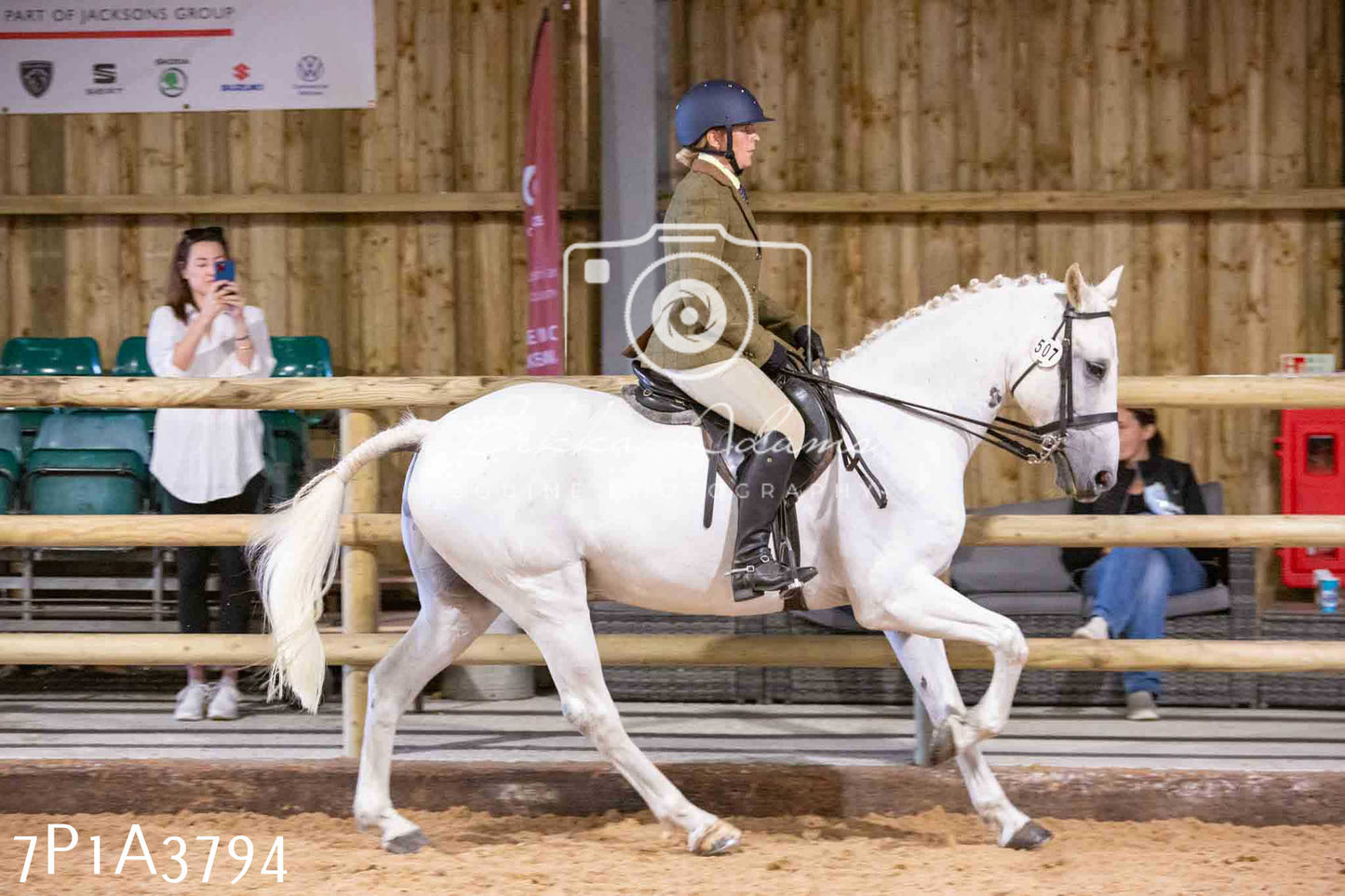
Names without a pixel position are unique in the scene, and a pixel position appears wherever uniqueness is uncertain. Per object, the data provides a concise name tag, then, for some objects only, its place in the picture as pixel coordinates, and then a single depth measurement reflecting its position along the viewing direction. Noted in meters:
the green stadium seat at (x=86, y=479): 13.71
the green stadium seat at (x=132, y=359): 17.39
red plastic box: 17.72
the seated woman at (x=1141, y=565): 12.21
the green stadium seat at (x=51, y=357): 17.89
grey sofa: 12.58
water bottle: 13.30
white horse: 8.48
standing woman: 11.80
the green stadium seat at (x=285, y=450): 13.56
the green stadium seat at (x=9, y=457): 14.12
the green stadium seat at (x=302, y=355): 17.67
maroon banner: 15.70
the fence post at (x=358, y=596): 9.87
